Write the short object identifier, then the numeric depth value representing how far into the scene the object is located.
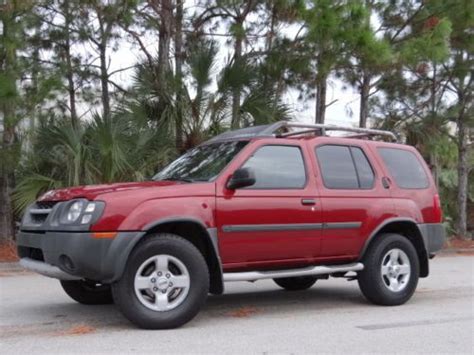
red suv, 6.02
